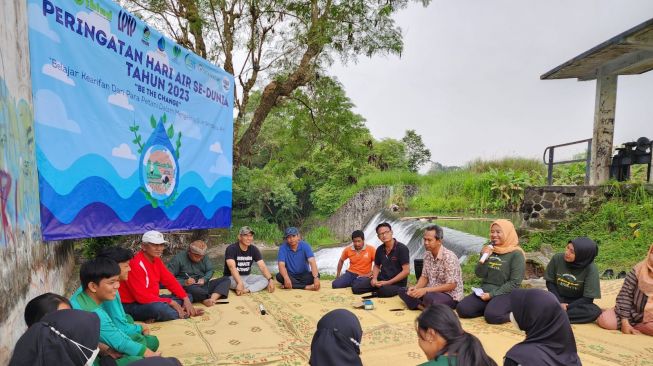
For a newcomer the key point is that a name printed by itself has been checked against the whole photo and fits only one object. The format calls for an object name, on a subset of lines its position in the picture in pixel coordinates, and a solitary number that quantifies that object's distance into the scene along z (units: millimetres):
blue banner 2377
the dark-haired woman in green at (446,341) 1537
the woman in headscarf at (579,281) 3295
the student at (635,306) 3043
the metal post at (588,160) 6773
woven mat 2652
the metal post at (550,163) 7097
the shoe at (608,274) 4825
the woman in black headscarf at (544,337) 1845
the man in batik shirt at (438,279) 3664
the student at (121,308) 2432
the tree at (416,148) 24609
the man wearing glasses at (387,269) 4309
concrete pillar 6707
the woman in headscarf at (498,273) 3537
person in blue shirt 4707
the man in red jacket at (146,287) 3301
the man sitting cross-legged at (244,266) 4402
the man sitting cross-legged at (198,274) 4027
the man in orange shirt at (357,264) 4832
